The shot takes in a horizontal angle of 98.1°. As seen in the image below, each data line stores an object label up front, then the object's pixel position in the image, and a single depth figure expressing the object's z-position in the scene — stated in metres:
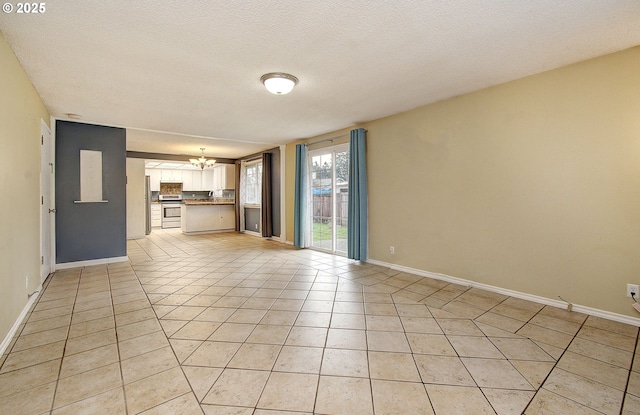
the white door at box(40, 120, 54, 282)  3.65
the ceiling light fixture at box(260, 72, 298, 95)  2.92
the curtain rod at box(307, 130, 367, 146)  5.26
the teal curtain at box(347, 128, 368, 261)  4.67
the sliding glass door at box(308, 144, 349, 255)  5.36
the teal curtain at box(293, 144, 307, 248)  6.02
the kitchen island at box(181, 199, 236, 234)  8.57
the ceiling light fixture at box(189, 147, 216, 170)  7.96
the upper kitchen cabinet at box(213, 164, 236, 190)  9.36
